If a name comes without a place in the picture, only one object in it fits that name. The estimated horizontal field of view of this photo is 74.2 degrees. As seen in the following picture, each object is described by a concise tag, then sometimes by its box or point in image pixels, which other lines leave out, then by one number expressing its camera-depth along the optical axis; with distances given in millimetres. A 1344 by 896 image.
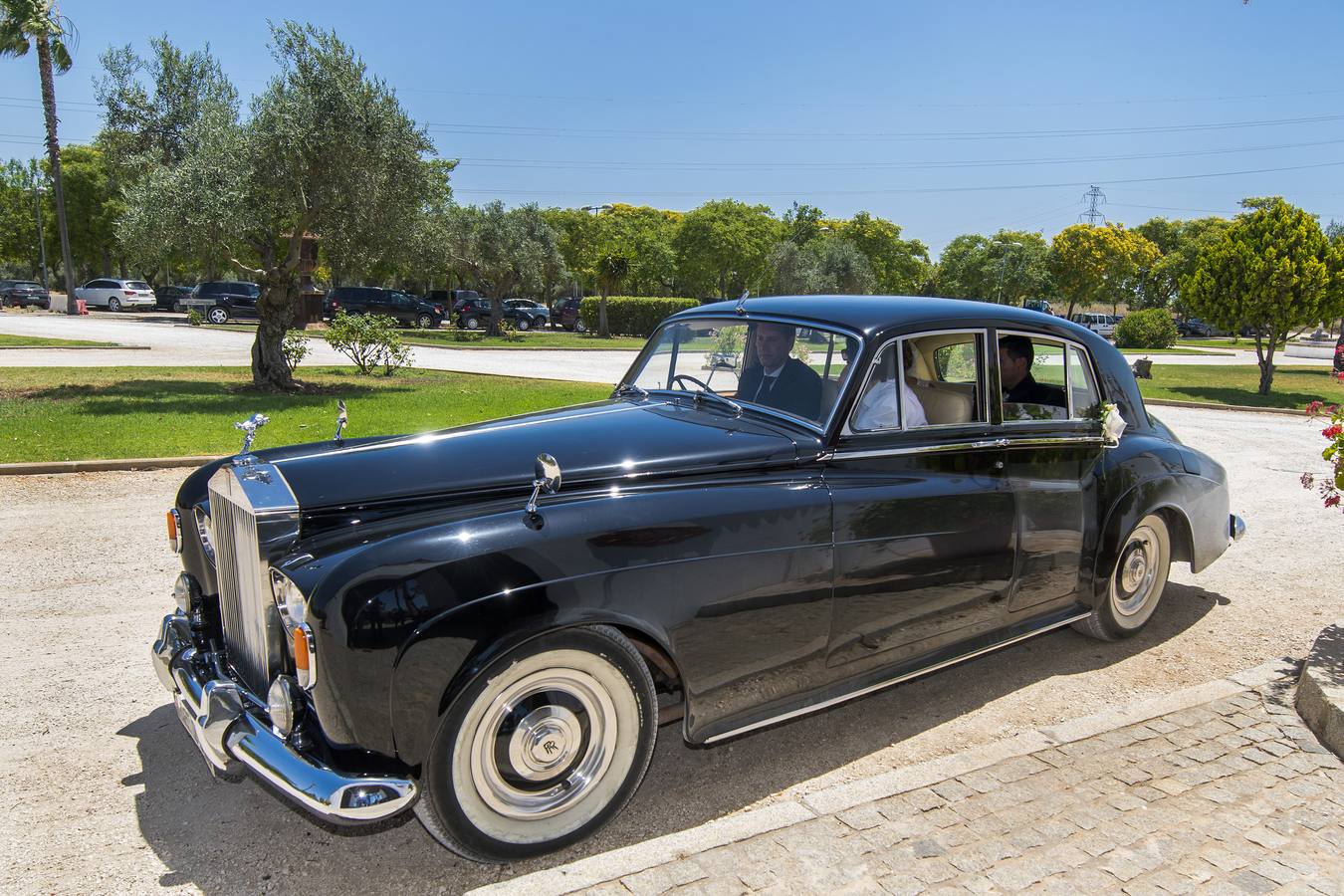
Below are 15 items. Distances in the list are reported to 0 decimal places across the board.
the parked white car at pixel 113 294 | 43625
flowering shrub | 4496
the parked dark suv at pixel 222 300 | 39781
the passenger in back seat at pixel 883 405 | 3670
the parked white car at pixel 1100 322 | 50997
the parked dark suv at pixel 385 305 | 37844
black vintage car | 2611
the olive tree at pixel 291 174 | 13539
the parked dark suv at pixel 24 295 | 45750
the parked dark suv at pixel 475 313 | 40438
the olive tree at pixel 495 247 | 37188
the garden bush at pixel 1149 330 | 39031
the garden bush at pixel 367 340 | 17822
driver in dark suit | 3793
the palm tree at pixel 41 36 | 32531
